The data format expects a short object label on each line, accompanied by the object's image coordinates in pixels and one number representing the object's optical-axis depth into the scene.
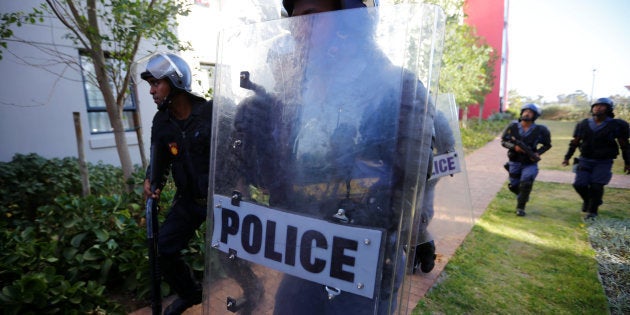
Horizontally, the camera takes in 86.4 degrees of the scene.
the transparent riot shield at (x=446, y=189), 2.40
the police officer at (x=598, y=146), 4.83
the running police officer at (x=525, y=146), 4.99
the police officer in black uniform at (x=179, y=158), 2.25
